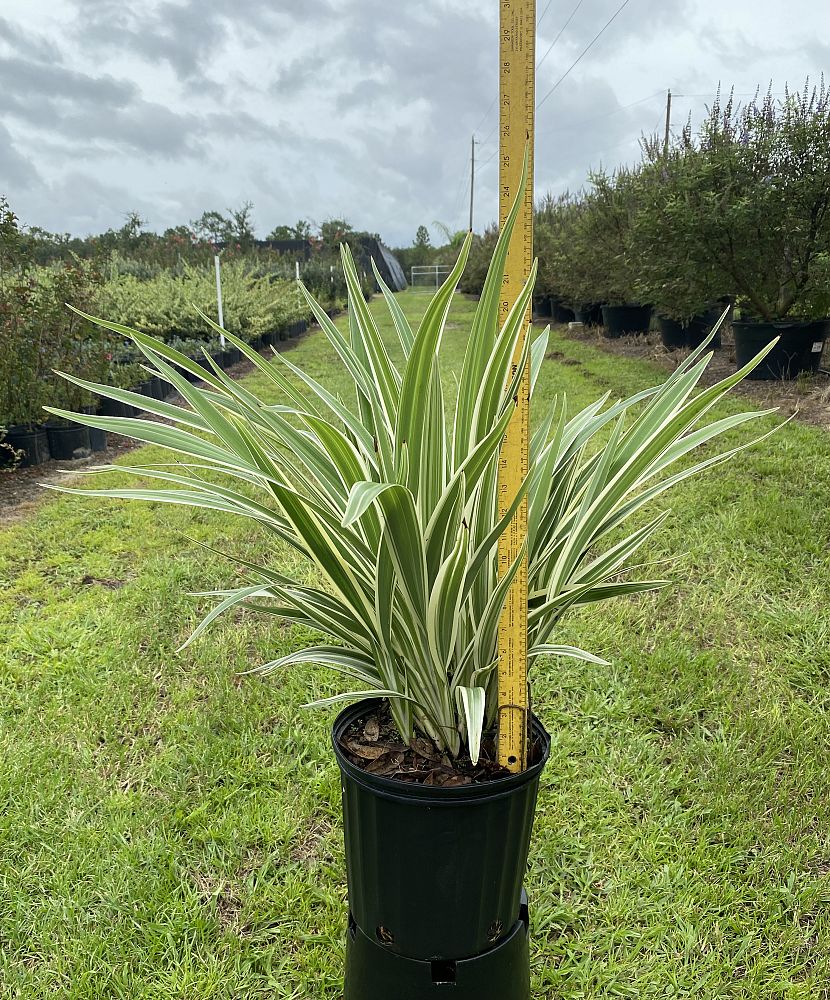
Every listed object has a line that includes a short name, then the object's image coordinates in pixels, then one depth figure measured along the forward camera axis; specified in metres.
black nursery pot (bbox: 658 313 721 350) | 7.54
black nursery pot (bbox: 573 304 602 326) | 11.01
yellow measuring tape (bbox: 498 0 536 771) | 0.91
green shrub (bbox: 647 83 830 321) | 5.19
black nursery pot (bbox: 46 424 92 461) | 4.52
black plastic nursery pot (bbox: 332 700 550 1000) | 0.94
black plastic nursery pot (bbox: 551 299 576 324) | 13.08
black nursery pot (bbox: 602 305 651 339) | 9.44
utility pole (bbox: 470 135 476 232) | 36.59
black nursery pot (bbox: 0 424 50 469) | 4.28
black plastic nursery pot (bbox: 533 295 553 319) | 13.99
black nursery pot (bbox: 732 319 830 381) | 5.55
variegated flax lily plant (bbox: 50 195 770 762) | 0.90
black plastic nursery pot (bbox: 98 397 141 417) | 5.35
